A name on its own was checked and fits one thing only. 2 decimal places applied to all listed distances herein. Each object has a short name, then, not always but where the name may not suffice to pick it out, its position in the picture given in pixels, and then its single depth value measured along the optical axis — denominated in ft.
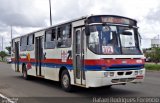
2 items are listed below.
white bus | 24.87
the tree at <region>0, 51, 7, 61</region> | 231.09
